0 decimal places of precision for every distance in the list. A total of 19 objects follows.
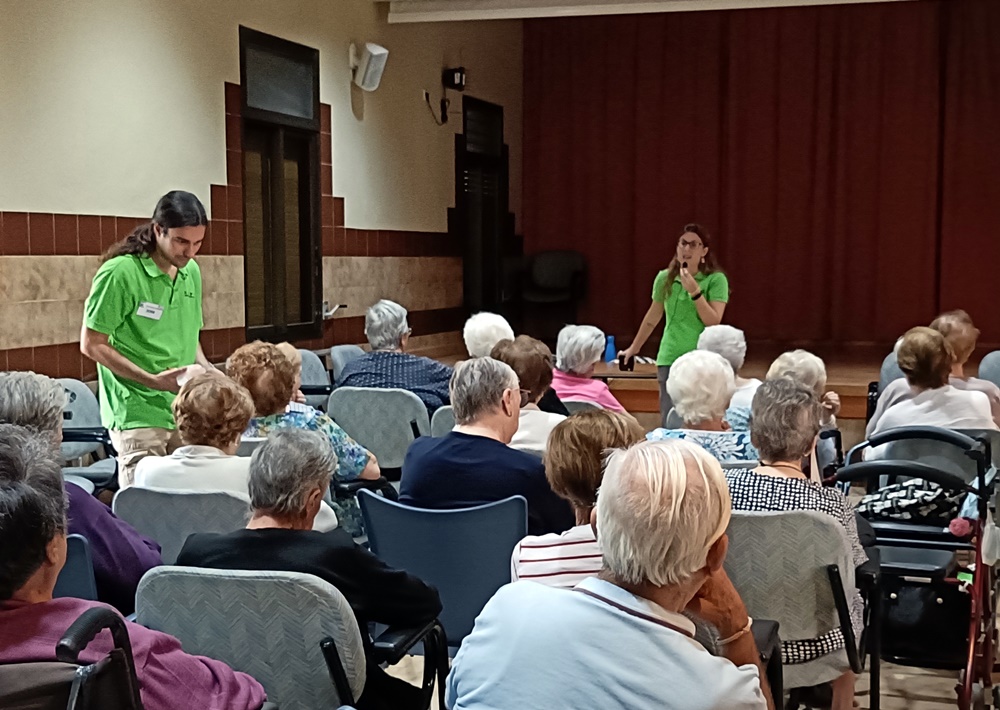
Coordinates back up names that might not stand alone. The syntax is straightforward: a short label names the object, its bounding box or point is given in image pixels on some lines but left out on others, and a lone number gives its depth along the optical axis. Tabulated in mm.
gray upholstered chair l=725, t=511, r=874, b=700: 2594
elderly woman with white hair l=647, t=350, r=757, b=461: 3658
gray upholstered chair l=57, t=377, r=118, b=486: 4777
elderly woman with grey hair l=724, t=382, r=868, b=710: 2715
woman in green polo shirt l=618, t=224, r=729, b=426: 6434
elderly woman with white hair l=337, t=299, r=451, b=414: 5125
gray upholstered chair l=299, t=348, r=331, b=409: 6410
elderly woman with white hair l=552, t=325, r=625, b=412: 4758
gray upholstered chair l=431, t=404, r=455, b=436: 4477
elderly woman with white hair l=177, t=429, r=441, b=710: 2332
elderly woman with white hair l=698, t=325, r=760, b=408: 4859
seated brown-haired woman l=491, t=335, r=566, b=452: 3951
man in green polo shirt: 4203
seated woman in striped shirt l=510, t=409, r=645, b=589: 2438
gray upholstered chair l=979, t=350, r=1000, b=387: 5938
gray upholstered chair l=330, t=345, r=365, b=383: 6721
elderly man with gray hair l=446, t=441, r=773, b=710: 1467
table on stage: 7264
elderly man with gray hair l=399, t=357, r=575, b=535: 3039
